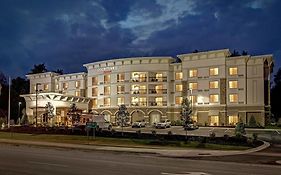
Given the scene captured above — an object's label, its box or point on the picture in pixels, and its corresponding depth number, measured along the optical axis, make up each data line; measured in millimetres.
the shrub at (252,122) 39277
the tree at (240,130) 23587
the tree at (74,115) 35026
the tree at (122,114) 26306
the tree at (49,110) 37651
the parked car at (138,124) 39449
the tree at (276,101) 57430
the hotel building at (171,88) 42974
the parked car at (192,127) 34091
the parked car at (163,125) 37547
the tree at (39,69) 76957
